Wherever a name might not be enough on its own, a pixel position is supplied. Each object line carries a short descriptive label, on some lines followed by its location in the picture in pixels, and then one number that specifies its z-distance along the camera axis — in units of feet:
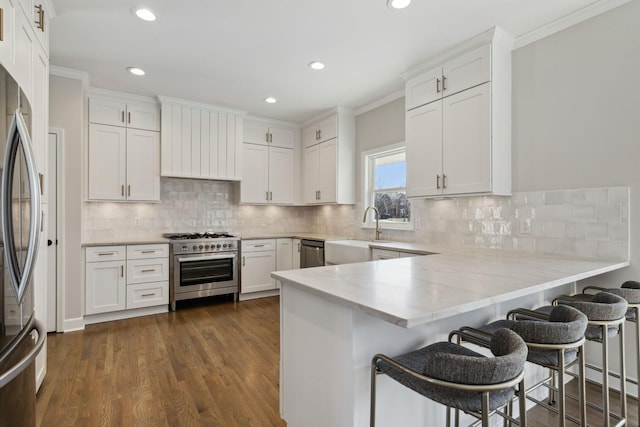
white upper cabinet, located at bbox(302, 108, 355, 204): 14.94
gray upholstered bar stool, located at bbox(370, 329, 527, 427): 3.07
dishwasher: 14.06
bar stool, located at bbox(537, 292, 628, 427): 4.69
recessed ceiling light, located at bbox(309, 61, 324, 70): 10.37
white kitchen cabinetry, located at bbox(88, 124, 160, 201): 12.56
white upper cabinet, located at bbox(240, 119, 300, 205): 16.17
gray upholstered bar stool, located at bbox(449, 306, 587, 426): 3.95
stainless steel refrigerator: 3.34
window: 13.14
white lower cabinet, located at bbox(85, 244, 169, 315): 11.69
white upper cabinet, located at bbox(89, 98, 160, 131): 12.57
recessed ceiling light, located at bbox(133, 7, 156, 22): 7.67
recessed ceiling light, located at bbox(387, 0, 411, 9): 7.29
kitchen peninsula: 4.03
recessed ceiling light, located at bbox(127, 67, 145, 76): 10.77
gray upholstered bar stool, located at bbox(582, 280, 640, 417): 5.45
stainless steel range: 13.20
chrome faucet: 13.28
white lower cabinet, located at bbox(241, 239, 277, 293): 14.97
